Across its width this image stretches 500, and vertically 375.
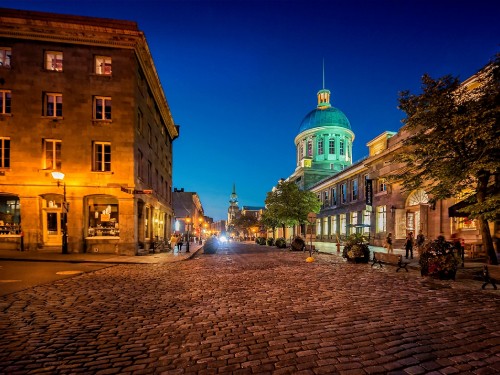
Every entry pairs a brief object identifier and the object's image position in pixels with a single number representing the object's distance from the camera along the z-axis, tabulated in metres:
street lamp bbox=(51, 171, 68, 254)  18.41
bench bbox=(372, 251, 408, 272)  13.88
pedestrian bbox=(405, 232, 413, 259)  19.61
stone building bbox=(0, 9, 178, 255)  20.19
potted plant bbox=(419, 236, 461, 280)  11.25
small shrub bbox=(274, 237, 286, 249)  35.16
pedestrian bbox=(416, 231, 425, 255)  21.34
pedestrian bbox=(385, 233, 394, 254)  21.02
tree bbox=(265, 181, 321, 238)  39.81
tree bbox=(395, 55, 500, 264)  12.75
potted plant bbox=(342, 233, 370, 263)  17.05
